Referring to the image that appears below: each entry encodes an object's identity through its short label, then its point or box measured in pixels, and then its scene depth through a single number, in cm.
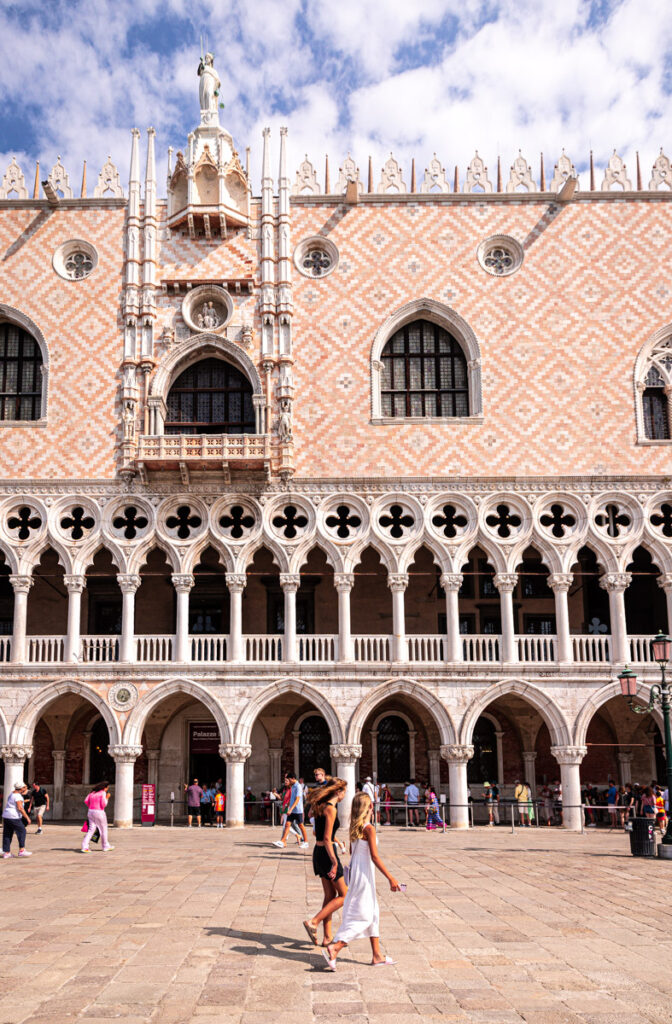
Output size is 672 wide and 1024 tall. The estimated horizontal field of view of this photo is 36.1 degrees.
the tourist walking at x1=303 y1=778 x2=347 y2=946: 920
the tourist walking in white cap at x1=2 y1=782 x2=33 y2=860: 1683
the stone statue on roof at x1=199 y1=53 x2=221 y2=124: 2898
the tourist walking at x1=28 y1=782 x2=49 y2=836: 2272
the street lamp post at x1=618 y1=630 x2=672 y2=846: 1845
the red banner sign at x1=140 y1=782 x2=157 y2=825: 2517
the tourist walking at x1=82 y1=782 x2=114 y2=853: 1761
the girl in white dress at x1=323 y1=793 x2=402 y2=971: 853
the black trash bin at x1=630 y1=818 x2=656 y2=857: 1759
